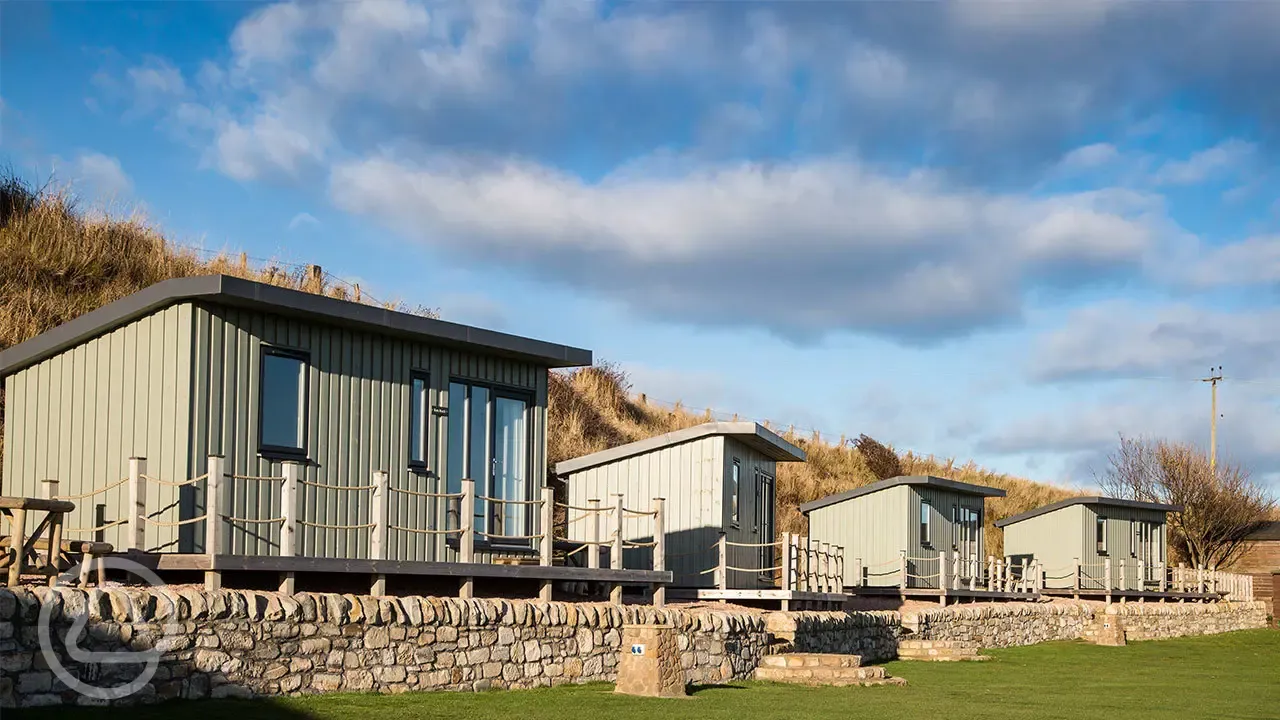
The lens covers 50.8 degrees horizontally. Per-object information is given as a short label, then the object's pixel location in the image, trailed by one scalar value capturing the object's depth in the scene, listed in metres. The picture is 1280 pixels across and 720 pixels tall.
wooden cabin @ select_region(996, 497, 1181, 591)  43.19
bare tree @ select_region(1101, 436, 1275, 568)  54.84
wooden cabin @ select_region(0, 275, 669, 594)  15.33
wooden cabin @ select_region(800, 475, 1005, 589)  35.00
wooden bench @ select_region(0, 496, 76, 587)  11.84
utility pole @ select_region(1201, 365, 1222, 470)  70.19
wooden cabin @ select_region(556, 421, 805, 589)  24.55
